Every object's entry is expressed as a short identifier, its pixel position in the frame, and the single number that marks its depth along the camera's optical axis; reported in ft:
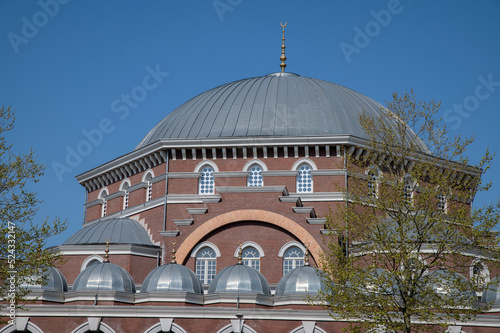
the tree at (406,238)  107.04
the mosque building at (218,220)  130.11
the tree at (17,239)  104.68
